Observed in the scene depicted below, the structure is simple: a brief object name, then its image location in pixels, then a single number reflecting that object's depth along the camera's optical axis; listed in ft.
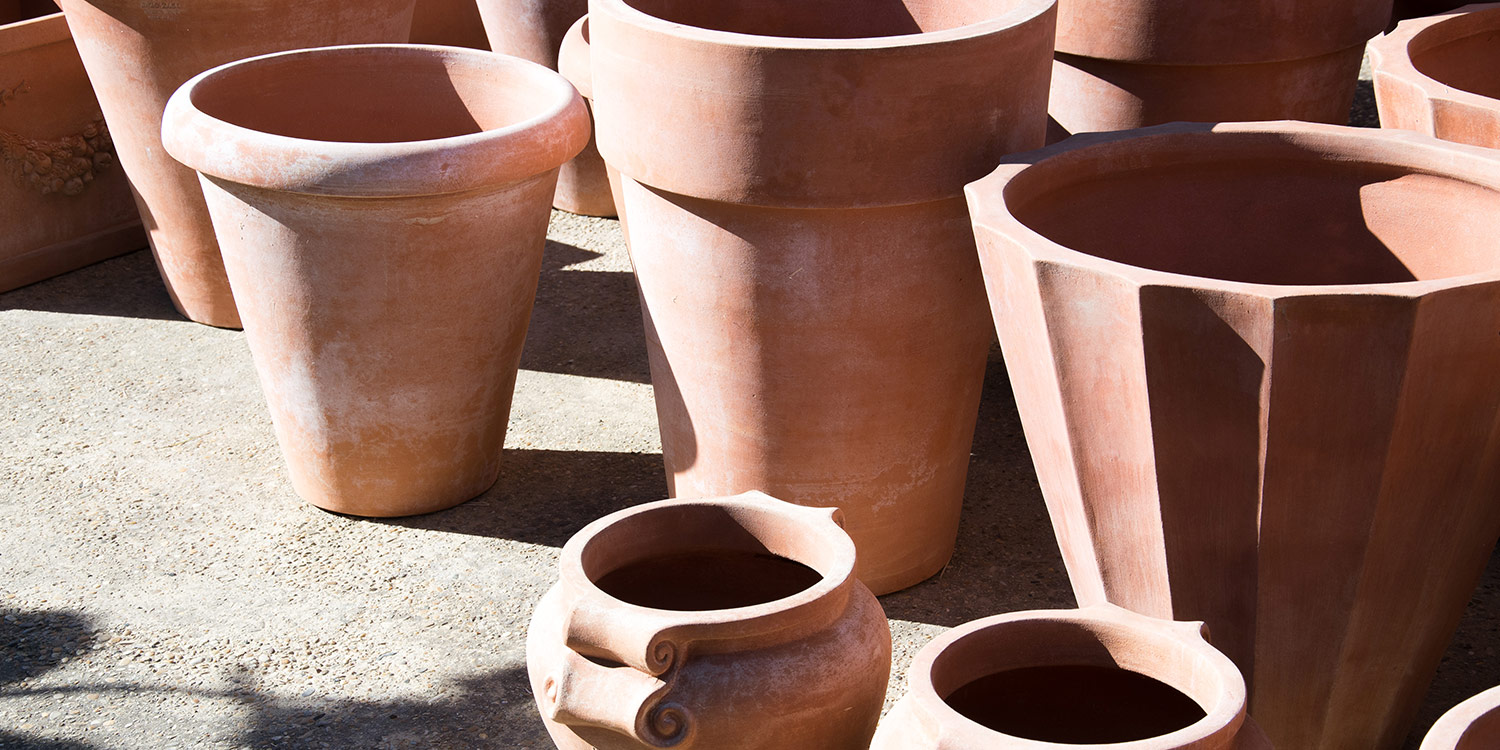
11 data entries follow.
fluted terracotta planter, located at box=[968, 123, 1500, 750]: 6.23
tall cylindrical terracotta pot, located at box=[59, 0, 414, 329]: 12.47
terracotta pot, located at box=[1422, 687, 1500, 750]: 4.88
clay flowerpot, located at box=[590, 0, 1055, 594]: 8.20
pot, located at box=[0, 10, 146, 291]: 14.34
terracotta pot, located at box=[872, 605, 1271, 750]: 5.94
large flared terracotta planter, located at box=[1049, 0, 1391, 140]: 11.07
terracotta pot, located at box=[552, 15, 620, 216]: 16.33
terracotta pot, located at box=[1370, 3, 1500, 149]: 8.82
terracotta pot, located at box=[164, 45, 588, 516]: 9.47
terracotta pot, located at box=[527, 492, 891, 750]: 6.27
